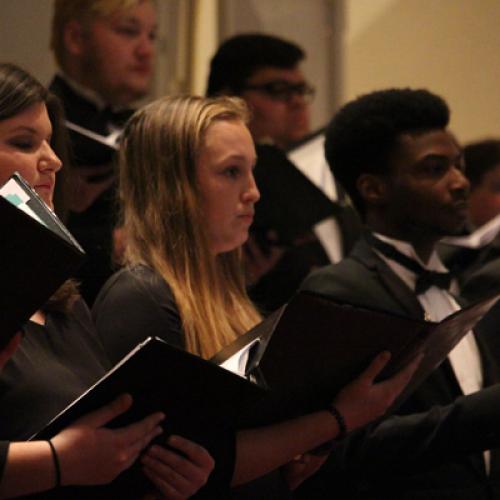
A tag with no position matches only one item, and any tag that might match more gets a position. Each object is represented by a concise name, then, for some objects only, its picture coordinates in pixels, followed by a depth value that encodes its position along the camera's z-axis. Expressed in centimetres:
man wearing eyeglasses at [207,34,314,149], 736
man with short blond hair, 587
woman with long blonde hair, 418
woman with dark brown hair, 338
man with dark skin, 511
